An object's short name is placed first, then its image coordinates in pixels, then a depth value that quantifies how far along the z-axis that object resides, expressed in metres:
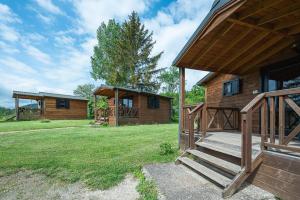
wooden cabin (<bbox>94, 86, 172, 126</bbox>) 10.52
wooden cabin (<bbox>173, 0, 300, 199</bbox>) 2.03
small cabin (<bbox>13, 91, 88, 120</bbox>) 14.34
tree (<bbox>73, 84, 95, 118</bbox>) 32.65
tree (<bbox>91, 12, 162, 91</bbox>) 18.44
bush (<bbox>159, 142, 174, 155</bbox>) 3.76
